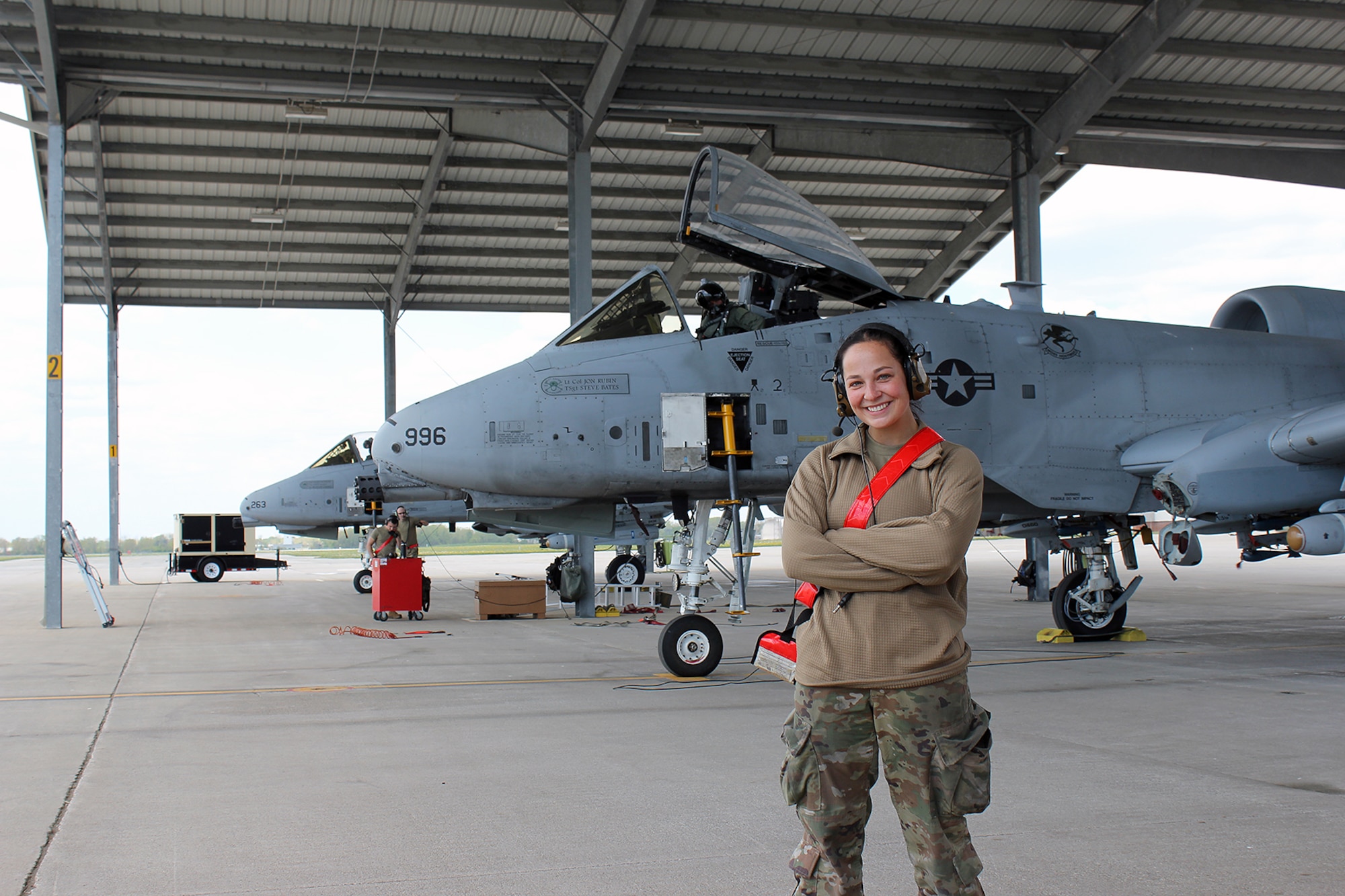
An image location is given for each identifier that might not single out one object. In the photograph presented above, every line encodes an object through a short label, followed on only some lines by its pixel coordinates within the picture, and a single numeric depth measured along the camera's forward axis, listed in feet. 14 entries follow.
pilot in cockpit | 26.78
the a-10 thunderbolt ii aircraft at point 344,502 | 64.80
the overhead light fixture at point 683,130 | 58.29
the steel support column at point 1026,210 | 56.90
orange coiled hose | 38.34
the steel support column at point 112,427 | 72.90
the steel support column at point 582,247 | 48.88
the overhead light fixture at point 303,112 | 54.85
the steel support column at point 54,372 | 42.34
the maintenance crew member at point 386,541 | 52.75
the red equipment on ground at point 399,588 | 45.57
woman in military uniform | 7.34
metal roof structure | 45.73
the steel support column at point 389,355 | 83.56
